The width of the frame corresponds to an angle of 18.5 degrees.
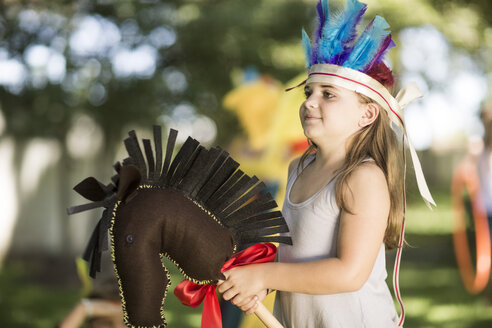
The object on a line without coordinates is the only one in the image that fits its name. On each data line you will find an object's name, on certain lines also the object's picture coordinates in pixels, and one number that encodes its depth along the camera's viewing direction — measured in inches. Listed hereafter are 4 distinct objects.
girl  115.8
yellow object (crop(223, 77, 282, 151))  207.6
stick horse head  112.4
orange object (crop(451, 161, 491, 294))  282.7
